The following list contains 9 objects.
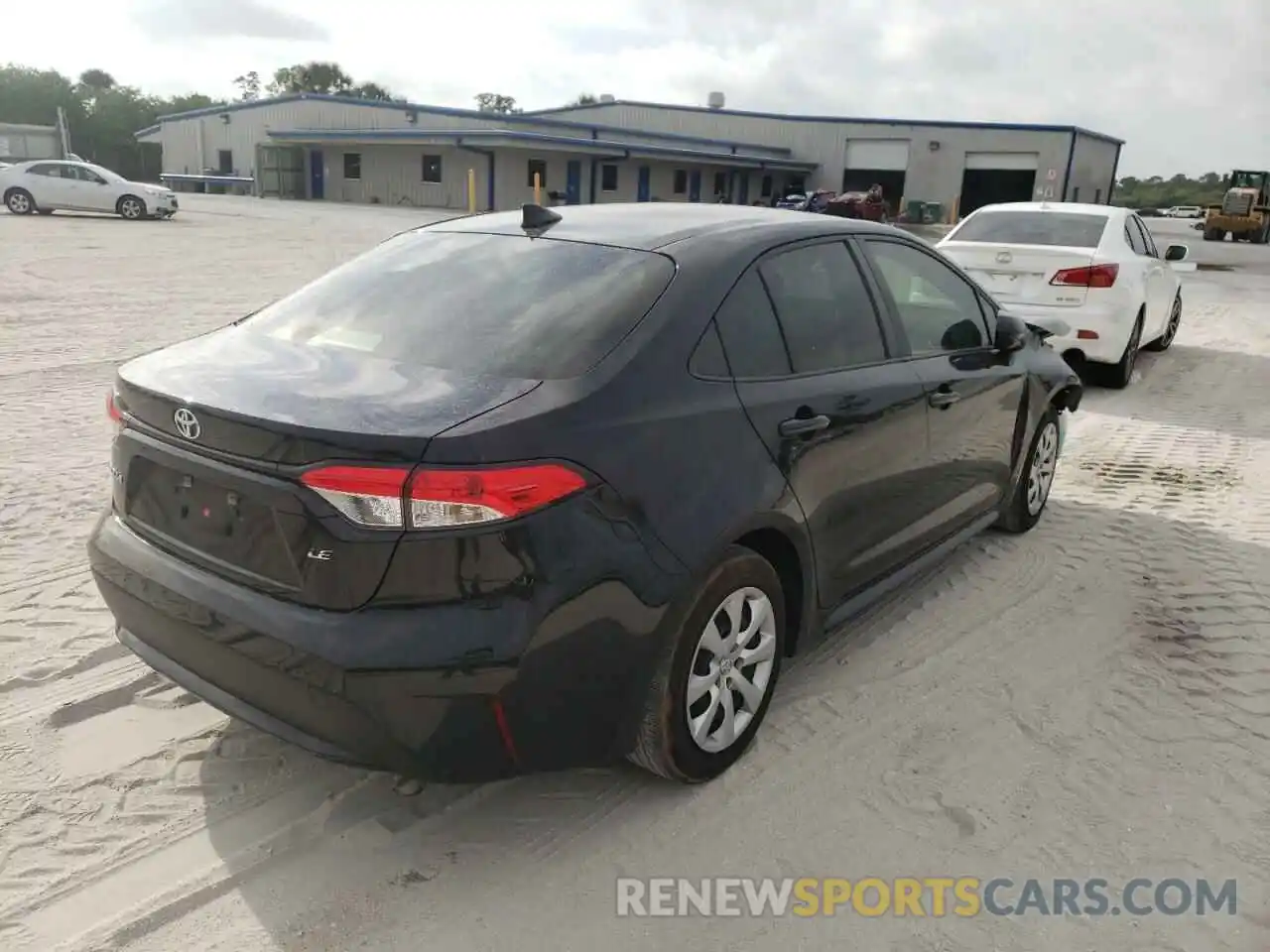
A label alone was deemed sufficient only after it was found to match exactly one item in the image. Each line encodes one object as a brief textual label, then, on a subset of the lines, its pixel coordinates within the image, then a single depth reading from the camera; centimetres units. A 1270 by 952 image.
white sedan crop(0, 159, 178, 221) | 2558
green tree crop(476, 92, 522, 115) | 10962
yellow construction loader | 3894
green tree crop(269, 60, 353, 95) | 9719
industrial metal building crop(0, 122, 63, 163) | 5219
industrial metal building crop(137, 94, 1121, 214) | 4116
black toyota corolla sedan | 236
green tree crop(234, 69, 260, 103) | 11300
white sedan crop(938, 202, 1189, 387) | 858
